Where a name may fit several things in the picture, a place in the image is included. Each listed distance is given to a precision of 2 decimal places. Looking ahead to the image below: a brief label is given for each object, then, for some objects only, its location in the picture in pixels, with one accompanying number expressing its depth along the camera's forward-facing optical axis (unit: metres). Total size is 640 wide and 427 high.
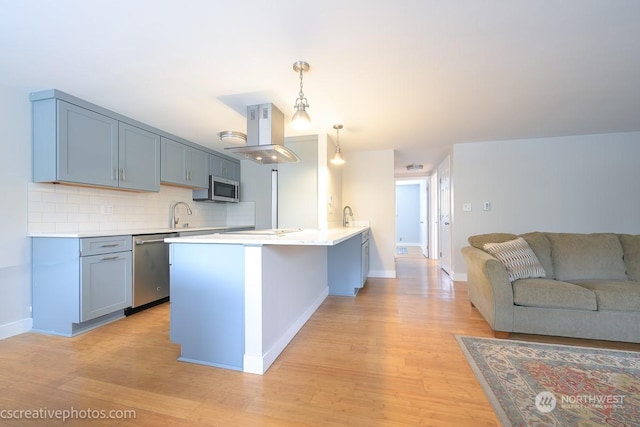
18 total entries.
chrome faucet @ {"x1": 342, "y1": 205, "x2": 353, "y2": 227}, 4.45
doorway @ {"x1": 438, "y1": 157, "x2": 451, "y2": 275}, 4.52
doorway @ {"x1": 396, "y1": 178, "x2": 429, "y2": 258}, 8.80
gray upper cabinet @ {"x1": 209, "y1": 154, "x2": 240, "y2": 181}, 4.26
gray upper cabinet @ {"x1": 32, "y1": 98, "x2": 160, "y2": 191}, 2.31
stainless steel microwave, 4.09
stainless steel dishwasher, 2.73
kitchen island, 1.69
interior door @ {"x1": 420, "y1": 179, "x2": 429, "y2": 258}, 6.69
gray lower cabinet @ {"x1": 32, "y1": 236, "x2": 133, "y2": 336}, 2.25
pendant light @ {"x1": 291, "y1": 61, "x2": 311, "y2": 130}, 1.91
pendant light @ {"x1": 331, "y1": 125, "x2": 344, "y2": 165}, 3.23
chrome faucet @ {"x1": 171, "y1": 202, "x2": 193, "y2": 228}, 3.75
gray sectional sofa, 2.02
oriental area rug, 1.30
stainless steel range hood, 2.51
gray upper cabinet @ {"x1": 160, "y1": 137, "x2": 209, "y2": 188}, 3.40
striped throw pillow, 2.31
